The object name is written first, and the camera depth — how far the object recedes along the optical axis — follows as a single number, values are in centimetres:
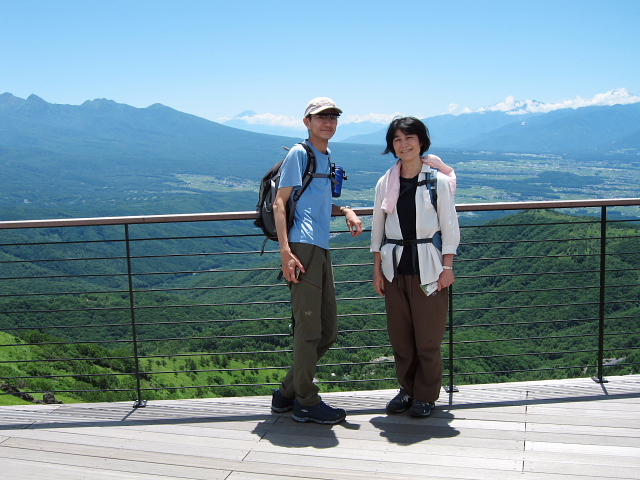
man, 266
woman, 271
